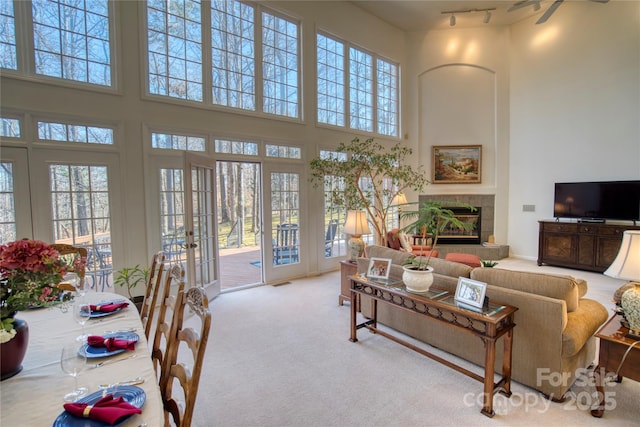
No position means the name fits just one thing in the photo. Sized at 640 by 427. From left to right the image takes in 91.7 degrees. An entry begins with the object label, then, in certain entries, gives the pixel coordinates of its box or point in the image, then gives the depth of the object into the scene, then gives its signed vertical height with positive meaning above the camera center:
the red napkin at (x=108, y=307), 1.95 -0.71
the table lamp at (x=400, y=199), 6.83 -0.15
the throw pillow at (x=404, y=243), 5.36 -0.89
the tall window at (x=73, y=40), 3.52 +1.84
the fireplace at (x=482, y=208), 7.38 -0.39
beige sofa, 2.19 -1.00
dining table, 1.07 -0.75
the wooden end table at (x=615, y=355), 1.86 -1.01
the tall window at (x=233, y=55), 4.77 +2.22
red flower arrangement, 1.25 -0.34
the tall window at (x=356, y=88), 6.19 +2.30
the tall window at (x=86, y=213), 3.63 -0.21
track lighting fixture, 6.49 +3.88
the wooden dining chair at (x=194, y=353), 1.18 -0.68
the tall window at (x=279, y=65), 5.32 +2.27
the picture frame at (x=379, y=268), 2.98 -0.73
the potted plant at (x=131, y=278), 3.83 -1.06
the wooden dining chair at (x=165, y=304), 1.73 -0.63
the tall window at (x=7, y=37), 3.31 +1.71
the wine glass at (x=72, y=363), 1.10 -0.60
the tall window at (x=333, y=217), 6.16 -0.49
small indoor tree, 5.75 +0.40
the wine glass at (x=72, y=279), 2.03 -0.56
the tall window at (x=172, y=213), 4.30 -0.26
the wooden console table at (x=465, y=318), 2.11 -0.96
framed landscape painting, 7.50 +0.68
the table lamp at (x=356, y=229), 4.33 -0.50
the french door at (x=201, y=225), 3.92 -0.41
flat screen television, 5.41 -0.18
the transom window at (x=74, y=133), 3.54 +0.75
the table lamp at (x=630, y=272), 1.95 -0.55
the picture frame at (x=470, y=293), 2.24 -0.75
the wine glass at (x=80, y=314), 1.43 -0.56
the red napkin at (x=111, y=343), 1.49 -0.72
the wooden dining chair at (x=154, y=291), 2.10 -0.68
